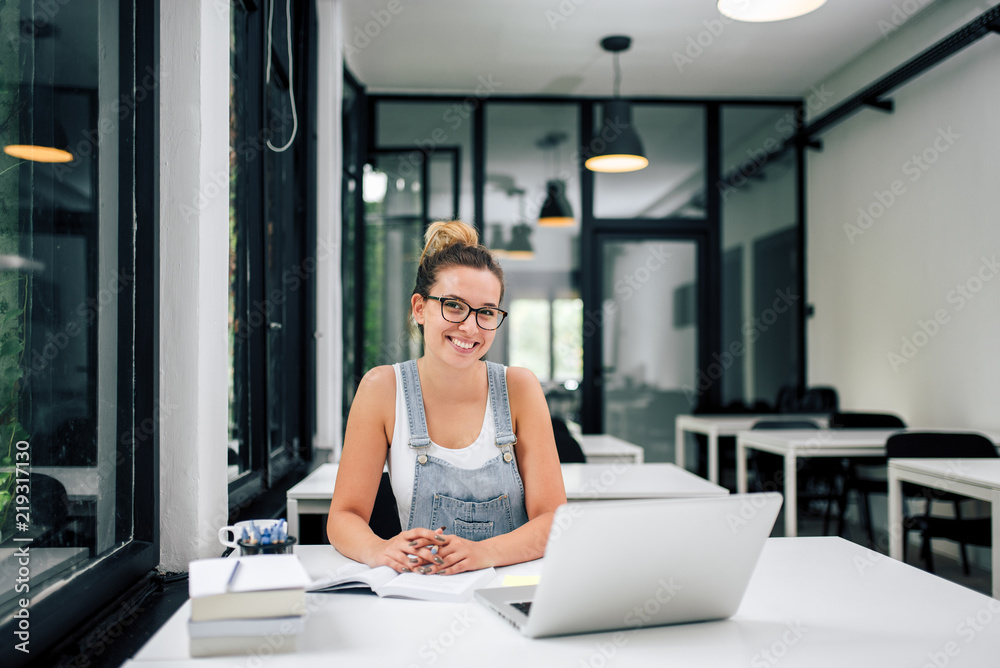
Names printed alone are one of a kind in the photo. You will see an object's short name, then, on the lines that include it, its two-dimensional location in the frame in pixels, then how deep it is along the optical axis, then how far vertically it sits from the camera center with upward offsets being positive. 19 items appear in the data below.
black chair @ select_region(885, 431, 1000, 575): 3.30 -0.53
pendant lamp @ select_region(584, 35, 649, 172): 4.93 +1.29
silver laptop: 0.96 -0.31
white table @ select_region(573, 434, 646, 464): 3.47 -0.54
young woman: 1.63 -0.21
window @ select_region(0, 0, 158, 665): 1.08 +0.04
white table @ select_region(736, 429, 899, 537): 3.82 -0.57
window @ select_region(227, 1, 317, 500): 2.58 +0.38
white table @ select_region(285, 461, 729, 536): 2.18 -0.47
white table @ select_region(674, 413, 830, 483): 5.14 -0.63
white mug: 1.18 -0.30
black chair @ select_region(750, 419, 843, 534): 4.59 -0.83
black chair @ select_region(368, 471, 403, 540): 1.82 -0.44
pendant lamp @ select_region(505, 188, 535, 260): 6.11 +0.78
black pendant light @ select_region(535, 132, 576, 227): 5.88 +1.00
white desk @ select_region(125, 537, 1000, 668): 0.97 -0.42
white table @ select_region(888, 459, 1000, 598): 2.72 -0.56
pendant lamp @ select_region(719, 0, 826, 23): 3.23 +1.42
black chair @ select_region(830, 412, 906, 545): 4.36 -0.78
